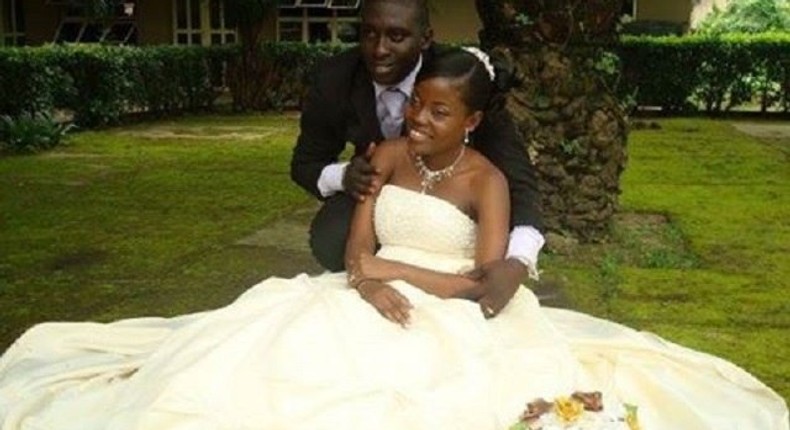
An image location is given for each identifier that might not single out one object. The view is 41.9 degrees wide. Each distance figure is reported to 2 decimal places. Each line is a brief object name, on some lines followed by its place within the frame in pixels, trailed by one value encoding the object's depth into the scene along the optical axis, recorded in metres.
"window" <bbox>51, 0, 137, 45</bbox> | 21.73
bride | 3.03
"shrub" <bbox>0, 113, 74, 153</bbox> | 12.02
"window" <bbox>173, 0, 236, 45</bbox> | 21.61
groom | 3.48
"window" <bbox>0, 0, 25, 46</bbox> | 21.81
